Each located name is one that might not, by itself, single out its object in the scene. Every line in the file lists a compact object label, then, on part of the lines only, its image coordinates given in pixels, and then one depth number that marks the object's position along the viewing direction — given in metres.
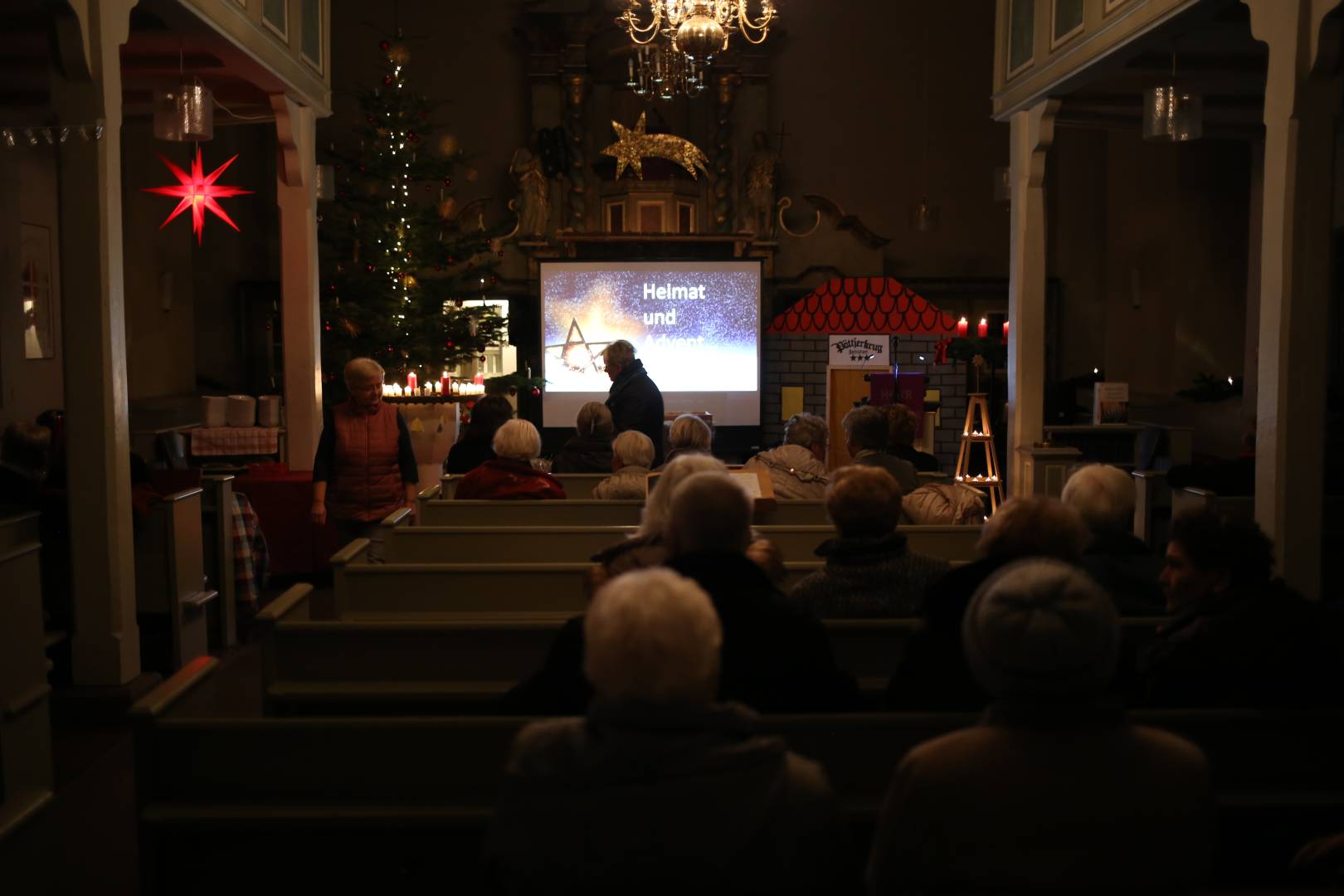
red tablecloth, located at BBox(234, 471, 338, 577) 7.79
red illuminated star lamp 7.69
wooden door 12.68
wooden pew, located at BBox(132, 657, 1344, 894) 2.47
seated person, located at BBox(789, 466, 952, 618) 3.19
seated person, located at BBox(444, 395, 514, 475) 6.88
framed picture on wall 10.05
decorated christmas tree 11.59
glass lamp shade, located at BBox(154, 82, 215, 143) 6.54
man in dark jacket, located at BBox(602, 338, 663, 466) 7.57
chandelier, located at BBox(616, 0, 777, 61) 7.70
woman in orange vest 5.98
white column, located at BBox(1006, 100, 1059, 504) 8.73
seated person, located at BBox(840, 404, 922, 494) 5.43
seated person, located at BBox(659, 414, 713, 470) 5.55
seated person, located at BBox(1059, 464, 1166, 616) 3.35
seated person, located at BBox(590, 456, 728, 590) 3.12
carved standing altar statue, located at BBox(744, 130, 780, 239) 14.17
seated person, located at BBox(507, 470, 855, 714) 2.56
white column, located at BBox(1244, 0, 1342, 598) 5.07
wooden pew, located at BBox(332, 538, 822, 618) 4.33
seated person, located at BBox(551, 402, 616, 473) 6.51
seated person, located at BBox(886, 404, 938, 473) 6.19
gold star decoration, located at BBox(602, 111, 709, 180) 14.20
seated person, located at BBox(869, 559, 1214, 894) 1.74
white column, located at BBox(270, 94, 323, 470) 8.82
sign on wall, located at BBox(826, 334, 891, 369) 12.83
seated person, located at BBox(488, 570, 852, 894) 1.62
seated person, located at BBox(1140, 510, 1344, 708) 2.55
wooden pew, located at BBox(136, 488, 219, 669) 5.61
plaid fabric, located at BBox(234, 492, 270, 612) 6.69
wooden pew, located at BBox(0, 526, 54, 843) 3.89
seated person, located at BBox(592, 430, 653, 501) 5.52
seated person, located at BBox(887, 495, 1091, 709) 2.63
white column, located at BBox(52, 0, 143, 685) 4.99
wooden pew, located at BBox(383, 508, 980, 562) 4.95
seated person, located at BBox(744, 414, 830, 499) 6.03
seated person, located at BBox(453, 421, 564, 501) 5.62
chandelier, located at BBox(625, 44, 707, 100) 8.45
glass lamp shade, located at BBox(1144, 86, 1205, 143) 6.91
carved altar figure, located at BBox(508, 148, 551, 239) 14.04
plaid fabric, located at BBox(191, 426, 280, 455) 9.61
